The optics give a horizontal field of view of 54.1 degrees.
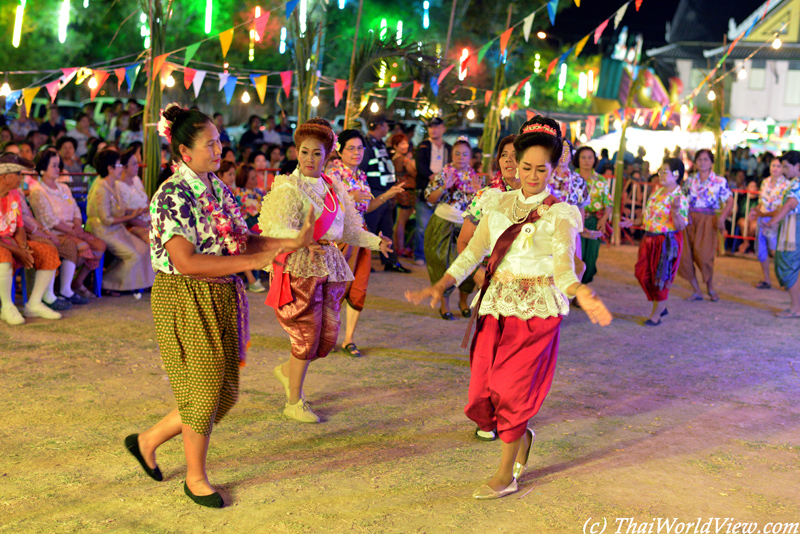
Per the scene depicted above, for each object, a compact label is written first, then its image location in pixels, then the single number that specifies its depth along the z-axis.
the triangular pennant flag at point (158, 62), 9.24
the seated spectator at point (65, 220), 7.60
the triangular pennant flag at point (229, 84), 10.17
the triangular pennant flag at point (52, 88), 9.69
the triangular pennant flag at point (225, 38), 8.82
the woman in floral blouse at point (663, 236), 8.23
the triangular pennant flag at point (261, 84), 10.35
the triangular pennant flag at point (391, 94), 12.55
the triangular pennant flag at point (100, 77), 9.59
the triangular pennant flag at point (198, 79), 9.66
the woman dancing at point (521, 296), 3.84
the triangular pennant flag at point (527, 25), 9.16
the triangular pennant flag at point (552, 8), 8.80
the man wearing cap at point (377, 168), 9.67
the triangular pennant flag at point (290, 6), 8.50
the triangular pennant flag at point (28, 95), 9.74
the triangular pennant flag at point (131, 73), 9.82
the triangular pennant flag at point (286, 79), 10.67
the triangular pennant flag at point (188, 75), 9.89
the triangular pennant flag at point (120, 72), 9.57
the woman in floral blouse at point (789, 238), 9.16
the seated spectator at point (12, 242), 6.96
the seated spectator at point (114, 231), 8.16
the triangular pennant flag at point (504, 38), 9.68
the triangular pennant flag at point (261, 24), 8.62
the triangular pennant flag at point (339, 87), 11.38
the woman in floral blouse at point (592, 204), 8.61
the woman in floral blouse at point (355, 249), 6.11
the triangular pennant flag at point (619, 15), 8.96
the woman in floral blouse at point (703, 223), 9.73
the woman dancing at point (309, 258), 4.59
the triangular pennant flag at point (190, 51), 8.99
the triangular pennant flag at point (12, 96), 10.06
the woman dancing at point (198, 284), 3.40
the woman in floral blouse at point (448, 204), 7.98
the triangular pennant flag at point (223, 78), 10.07
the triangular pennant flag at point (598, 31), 9.28
